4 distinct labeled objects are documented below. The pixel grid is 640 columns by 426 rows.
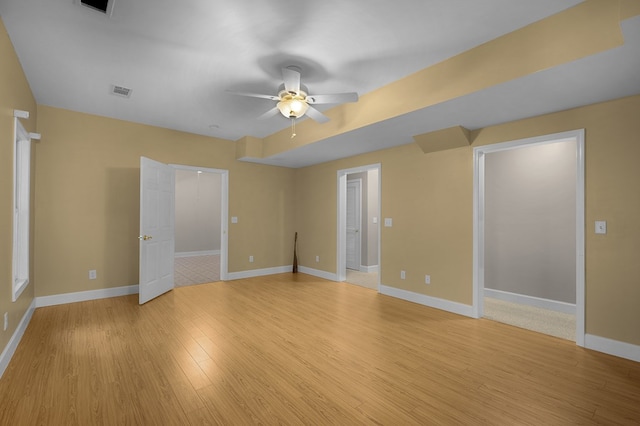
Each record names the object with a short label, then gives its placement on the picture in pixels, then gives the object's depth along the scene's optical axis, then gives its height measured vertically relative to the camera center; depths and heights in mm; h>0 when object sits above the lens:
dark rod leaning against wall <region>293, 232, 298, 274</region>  6547 -934
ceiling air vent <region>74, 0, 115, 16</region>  2027 +1479
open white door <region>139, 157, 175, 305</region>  4121 -228
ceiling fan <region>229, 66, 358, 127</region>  2736 +1134
